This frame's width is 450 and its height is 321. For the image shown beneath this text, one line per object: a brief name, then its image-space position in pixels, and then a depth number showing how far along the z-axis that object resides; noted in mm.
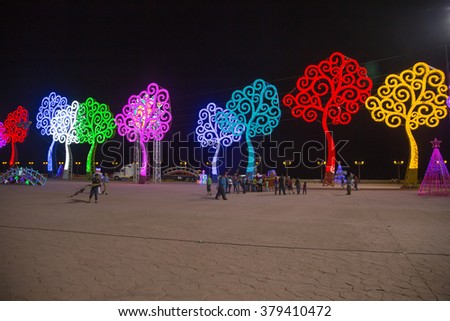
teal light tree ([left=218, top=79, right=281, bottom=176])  32219
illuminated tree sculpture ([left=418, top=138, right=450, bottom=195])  21984
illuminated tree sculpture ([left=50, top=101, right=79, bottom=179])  46500
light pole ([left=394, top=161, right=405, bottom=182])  45219
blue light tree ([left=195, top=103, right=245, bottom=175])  37125
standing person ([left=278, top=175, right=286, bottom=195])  23956
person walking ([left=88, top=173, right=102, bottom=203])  16125
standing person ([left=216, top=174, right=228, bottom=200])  19250
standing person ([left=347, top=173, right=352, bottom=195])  22891
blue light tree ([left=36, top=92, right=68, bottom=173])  48094
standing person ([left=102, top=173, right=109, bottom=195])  21919
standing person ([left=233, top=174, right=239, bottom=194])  25327
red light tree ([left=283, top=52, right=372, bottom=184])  28406
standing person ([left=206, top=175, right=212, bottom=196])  22500
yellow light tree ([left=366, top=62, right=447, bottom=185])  26531
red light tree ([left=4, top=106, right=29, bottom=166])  51219
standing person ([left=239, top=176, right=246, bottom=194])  25188
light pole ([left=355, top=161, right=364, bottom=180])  47641
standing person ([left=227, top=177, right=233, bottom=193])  25339
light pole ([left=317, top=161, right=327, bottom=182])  48312
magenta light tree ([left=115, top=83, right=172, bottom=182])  37531
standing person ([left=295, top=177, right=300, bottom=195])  24947
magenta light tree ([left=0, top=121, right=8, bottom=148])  53622
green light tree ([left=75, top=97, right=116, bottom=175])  43400
